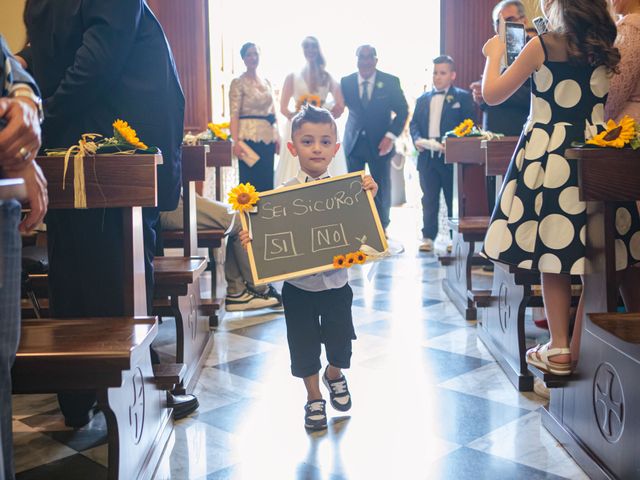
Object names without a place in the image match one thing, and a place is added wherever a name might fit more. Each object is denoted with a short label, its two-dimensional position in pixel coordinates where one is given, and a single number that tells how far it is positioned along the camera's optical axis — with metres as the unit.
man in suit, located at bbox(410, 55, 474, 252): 6.82
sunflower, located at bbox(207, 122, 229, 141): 5.20
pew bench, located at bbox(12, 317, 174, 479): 1.78
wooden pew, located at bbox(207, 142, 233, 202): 4.91
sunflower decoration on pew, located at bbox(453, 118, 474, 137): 4.84
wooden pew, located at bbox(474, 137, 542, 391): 3.07
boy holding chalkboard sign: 2.65
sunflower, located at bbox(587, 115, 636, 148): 2.29
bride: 6.81
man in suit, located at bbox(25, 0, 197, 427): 2.50
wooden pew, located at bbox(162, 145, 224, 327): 3.63
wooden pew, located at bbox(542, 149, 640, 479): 1.96
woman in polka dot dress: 2.52
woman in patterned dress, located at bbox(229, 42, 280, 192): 6.63
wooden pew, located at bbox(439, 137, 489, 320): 4.23
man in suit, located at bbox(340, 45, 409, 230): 6.90
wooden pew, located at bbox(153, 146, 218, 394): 3.05
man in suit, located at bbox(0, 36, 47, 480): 1.33
